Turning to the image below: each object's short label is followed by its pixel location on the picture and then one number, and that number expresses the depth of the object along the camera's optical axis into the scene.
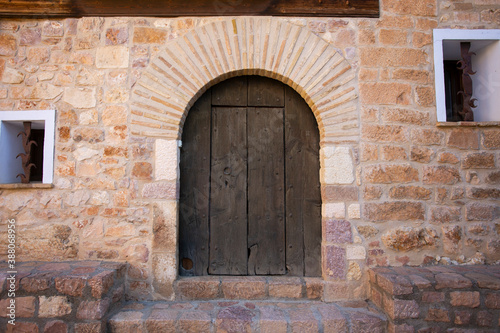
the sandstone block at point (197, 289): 2.65
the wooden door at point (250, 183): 2.85
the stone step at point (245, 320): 2.30
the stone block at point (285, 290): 2.66
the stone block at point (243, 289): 2.66
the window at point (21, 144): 2.73
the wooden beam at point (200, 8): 2.80
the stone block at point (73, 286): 2.23
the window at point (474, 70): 2.79
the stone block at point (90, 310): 2.21
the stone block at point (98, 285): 2.23
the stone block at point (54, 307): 2.24
